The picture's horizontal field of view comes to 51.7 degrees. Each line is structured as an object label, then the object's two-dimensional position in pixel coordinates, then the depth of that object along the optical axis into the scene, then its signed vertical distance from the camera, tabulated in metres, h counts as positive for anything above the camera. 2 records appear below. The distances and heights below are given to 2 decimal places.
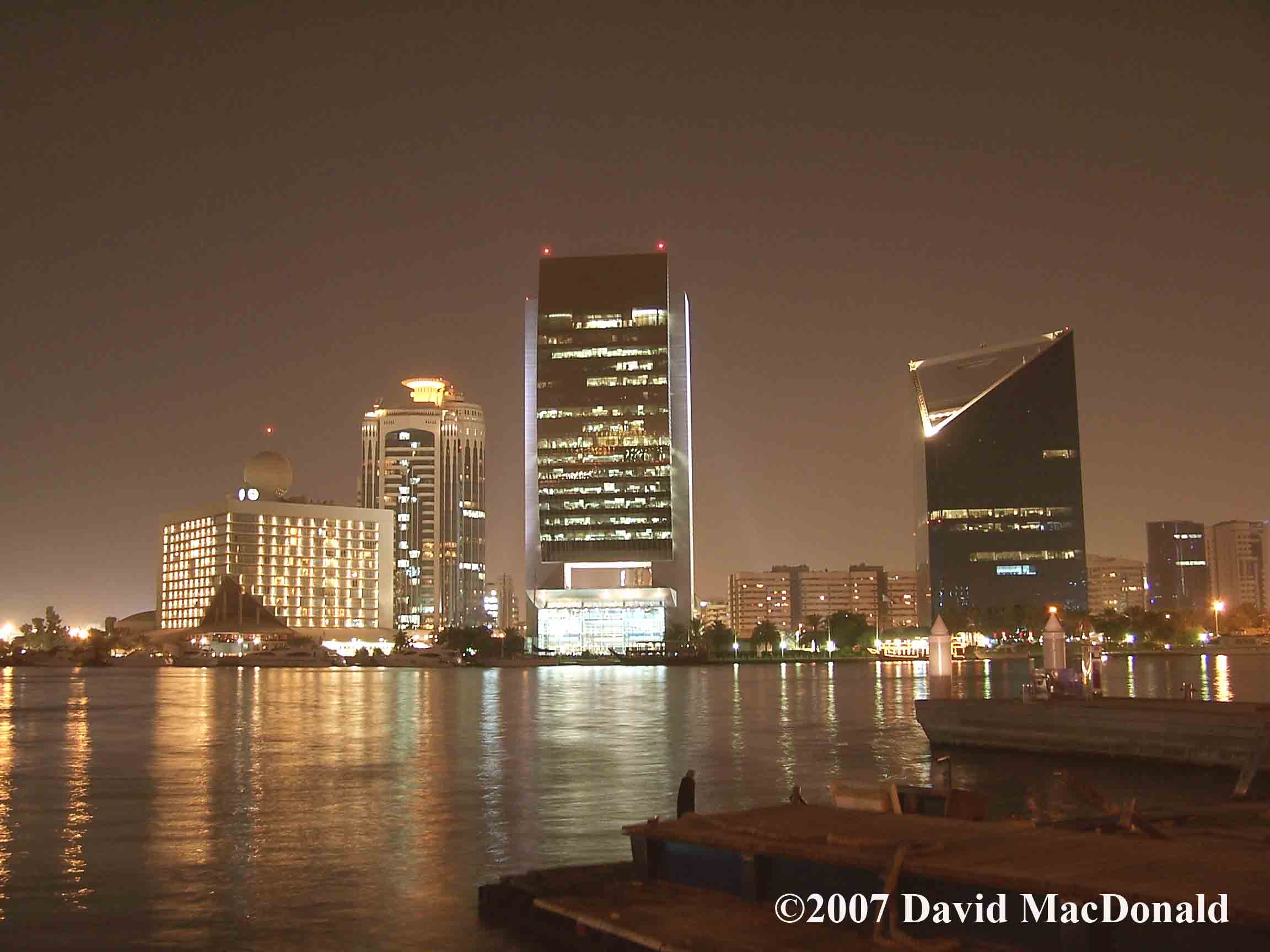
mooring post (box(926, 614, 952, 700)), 53.53 -2.62
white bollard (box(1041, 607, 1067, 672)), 48.84 -2.02
